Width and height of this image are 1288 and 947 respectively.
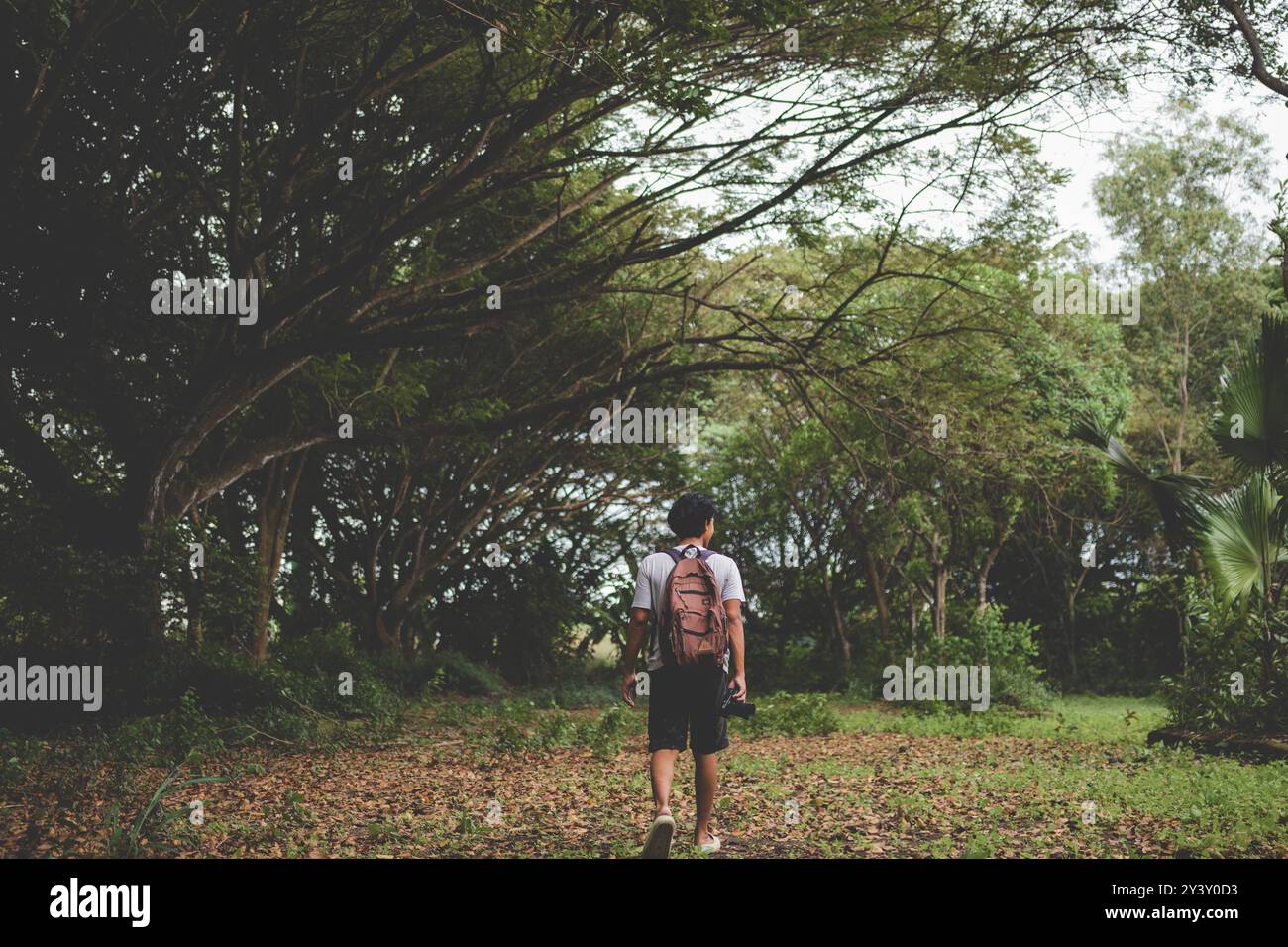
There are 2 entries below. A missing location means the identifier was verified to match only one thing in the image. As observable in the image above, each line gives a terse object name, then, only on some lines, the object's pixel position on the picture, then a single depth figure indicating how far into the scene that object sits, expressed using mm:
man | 6148
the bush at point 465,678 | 21984
